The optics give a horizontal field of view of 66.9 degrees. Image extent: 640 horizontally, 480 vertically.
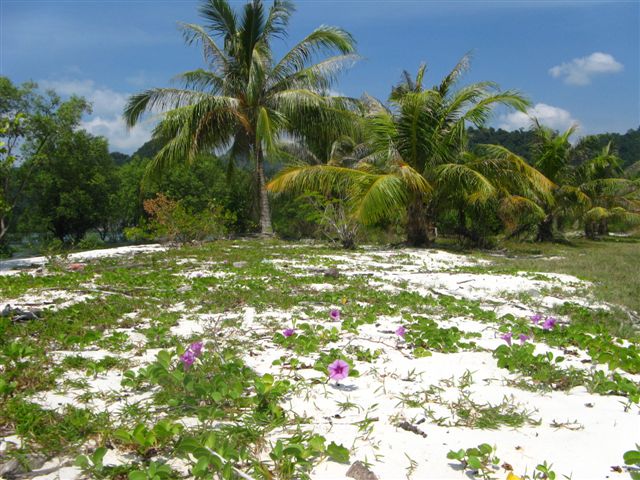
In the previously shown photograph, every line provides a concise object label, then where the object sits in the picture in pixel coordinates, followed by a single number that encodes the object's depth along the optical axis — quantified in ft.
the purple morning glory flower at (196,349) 7.88
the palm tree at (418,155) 38.78
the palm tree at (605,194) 66.80
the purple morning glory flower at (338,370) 8.02
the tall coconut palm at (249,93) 47.21
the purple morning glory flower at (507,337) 10.31
